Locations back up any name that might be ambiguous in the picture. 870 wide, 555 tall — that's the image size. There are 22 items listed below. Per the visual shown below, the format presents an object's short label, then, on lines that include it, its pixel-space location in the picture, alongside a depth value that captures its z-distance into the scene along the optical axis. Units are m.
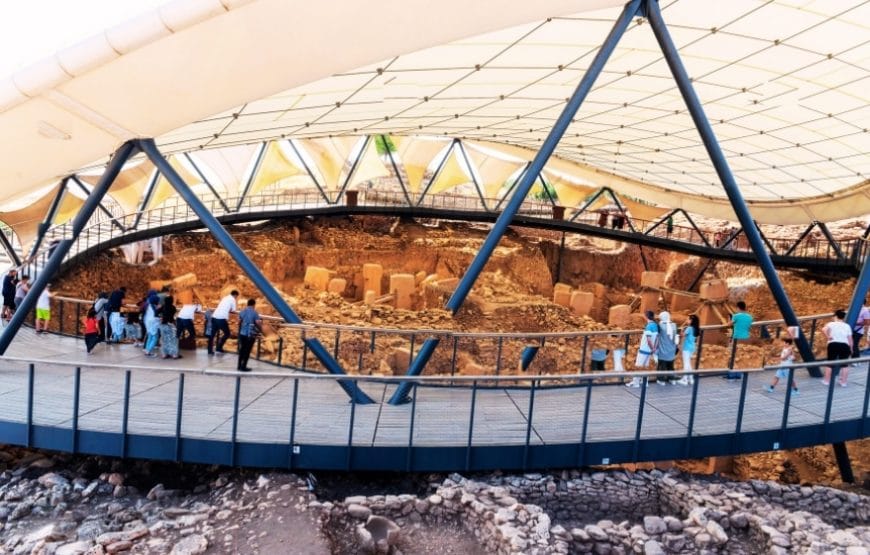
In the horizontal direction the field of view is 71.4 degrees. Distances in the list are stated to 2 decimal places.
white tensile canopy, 7.94
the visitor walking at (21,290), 13.60
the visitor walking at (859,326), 13.26
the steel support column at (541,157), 10.40
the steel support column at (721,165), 10.69
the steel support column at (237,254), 9.83
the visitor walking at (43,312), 13.32
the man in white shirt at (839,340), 11.12
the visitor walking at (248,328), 10.57
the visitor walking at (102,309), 12.05
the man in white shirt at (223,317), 11.95
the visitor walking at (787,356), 11.17
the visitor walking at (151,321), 12.05
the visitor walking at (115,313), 12.62
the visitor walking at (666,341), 11.20
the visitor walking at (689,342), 11.47
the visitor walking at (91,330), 11.68
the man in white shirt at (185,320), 12.73
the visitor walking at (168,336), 11.85
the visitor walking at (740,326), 12.05
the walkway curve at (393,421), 7.96
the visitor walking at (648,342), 11.23
